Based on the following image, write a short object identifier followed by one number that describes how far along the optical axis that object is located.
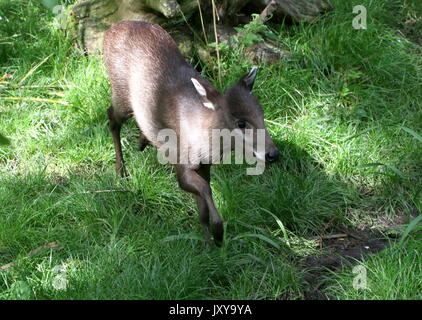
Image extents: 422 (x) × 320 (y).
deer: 4.33
